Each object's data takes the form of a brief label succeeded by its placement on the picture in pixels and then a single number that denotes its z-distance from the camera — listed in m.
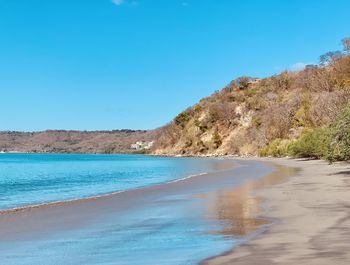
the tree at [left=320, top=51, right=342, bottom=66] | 94.46
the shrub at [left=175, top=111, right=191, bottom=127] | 193.61
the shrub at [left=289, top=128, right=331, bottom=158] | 60.94
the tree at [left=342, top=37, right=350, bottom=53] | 78.84
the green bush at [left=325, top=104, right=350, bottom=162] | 30.09
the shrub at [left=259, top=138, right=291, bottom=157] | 92.62
